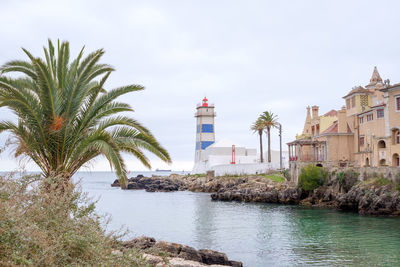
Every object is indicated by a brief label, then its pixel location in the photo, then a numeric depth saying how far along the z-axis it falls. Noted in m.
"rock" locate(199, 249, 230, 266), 15.03
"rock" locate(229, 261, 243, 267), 15.33
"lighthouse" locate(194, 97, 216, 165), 75.75
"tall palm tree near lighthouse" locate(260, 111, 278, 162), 62.47
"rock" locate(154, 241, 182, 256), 14.67
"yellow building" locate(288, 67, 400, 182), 39.91
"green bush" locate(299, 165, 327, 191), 42.06
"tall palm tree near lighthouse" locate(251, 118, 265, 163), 63.02
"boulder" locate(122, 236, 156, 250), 14.13
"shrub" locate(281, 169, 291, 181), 49.19
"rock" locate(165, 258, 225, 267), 11.73
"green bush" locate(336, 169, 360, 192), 37.91
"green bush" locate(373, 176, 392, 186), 33.72
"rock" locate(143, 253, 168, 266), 10.95
